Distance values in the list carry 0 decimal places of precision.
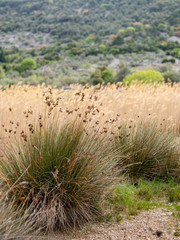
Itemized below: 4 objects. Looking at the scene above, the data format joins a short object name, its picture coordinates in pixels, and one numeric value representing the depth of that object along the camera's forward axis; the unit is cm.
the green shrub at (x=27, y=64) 2239
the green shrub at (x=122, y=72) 1506
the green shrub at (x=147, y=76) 1198
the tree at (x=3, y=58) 2892
